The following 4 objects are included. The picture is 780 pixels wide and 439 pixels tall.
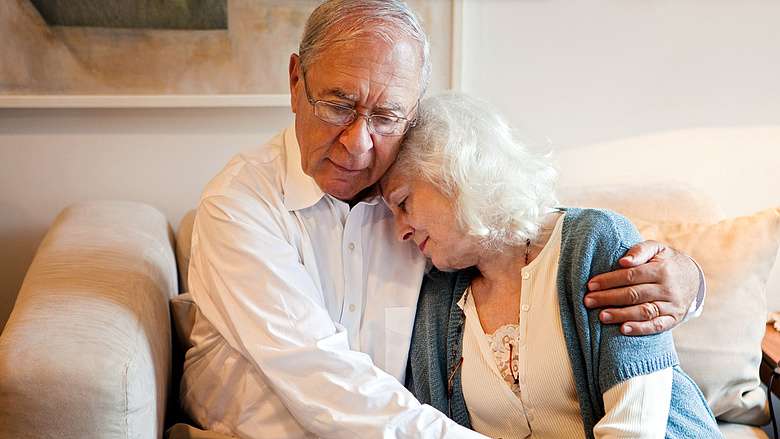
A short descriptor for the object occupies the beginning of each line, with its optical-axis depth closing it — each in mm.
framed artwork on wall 1892
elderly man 1248
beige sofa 1132
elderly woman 1276
